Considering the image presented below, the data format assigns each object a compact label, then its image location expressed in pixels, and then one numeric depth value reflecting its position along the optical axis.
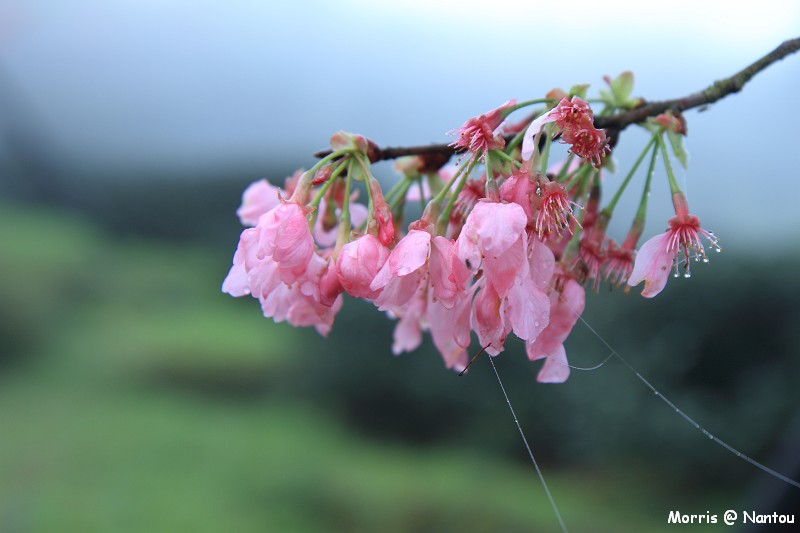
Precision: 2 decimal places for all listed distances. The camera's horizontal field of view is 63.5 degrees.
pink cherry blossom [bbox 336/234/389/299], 0.22
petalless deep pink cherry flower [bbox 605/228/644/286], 0.28
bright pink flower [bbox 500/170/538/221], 0.21
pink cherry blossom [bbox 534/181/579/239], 0.22
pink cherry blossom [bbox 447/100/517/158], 0.22
